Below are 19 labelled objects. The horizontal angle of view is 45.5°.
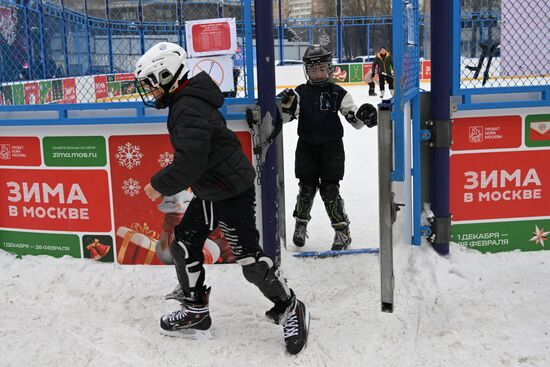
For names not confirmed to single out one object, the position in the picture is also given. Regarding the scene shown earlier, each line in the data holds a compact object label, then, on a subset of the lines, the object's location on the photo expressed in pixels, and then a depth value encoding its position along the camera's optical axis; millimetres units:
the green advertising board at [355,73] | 23484
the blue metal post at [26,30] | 5696
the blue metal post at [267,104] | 3877
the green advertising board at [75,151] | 4469
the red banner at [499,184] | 4367
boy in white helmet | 3090
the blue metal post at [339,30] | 22844
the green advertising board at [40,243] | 4648
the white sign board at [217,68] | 4246
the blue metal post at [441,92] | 4121
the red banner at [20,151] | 4590
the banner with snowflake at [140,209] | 4418
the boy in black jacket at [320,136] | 4680
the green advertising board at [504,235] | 4430
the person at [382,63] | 19266
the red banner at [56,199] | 4547
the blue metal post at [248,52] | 4078
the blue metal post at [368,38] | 23775
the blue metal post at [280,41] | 18172
